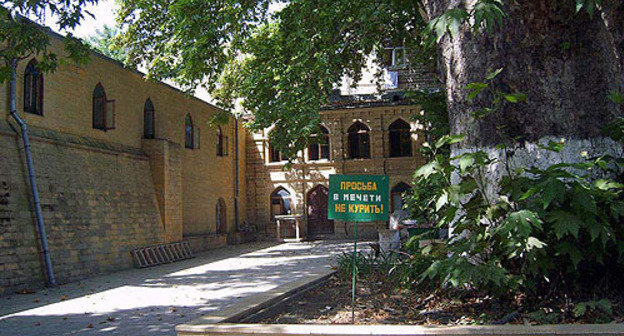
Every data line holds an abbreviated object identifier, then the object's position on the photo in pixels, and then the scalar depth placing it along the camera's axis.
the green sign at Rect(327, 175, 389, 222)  5.41
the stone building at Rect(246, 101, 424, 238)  25.64
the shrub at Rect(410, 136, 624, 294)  4.00
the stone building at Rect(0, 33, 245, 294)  11.88
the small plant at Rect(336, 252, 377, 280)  7.95
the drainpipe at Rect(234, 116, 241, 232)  25.98
